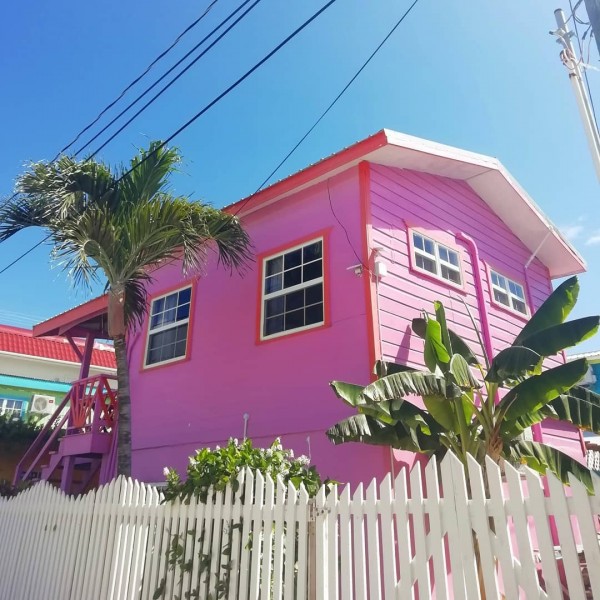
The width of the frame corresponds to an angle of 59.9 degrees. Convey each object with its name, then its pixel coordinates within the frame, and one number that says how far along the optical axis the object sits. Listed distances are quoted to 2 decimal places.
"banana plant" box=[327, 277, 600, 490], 5.26
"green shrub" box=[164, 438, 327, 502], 4.77
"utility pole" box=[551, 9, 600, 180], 6.67
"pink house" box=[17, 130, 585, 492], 7.54
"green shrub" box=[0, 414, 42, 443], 13.31
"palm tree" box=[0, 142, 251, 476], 7.27
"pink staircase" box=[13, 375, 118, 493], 10.27
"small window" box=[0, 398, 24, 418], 18.86
